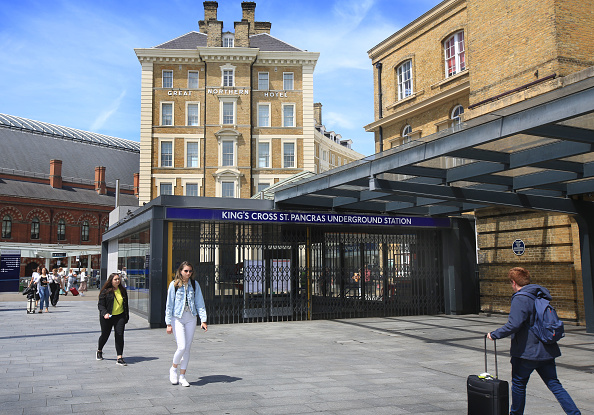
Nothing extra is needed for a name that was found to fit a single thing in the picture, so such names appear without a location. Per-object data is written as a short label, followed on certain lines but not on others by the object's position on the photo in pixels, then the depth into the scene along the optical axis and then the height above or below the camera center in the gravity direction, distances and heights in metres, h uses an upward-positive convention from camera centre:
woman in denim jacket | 7.60 -0.65
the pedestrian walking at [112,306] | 9.51 -0.68
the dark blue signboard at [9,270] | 34.75 -0.26
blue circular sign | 16.54 +0.39
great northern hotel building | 47.62 +12.68
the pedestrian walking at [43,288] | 20.20 -0.82
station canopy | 8.38 +1.90
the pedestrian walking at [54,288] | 23.30 -0.92
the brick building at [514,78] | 15.44 +5.55
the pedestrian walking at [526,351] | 5.29 -0.84
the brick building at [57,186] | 60.31 +10.00
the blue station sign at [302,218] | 15.20 +1.28
